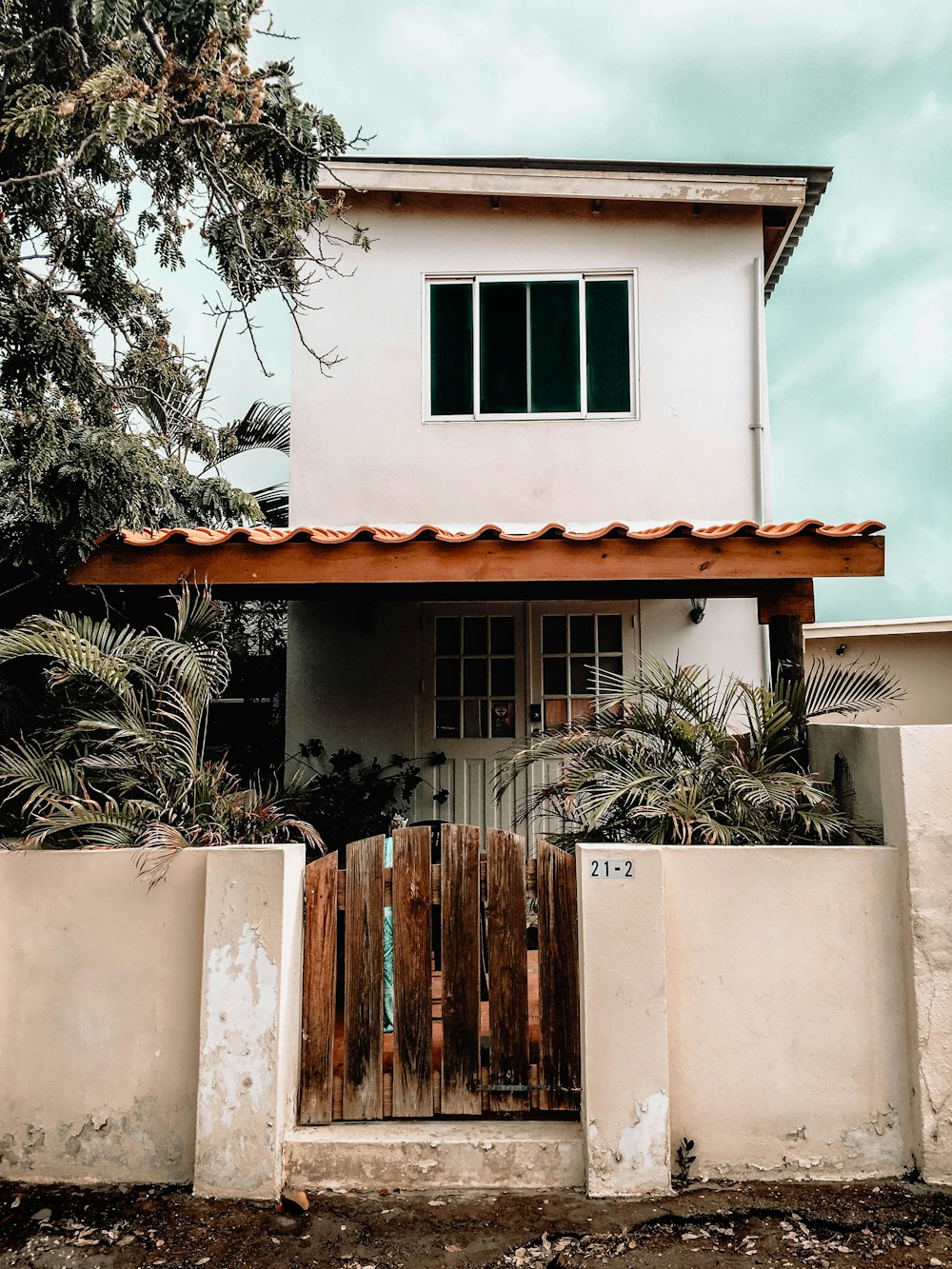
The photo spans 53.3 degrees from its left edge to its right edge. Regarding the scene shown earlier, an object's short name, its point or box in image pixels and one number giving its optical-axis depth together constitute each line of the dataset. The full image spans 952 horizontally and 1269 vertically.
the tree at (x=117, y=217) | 4.96
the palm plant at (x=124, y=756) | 4.32
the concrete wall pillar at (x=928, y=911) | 3.83
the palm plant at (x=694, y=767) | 4.32
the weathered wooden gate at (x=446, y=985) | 4.06
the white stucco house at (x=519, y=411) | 8.16
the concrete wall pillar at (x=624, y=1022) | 3.78
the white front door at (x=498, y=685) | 8.08
